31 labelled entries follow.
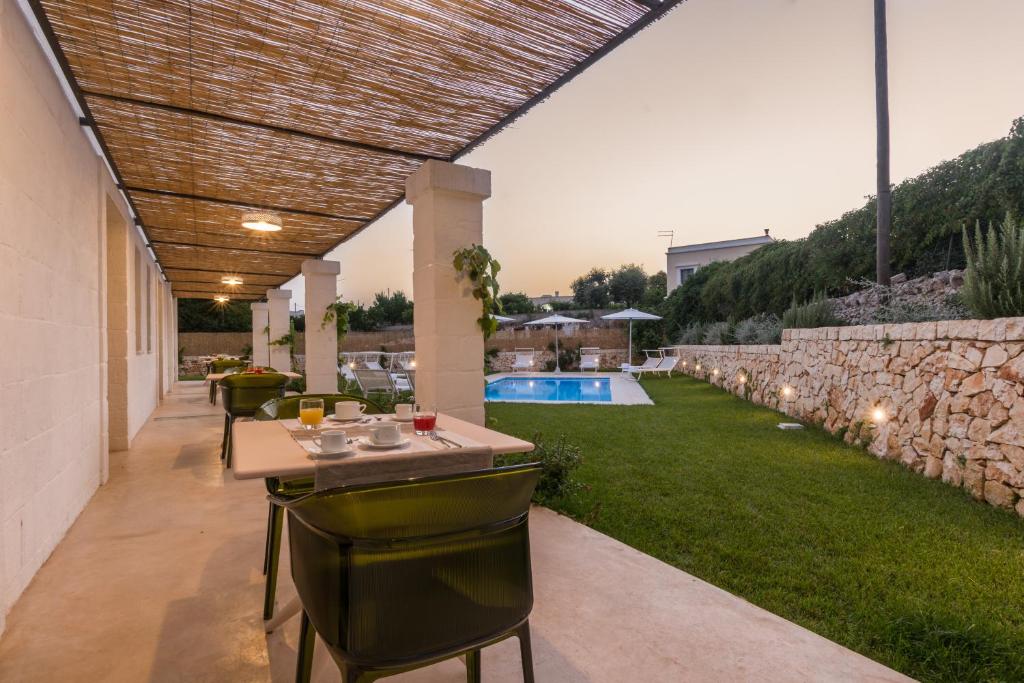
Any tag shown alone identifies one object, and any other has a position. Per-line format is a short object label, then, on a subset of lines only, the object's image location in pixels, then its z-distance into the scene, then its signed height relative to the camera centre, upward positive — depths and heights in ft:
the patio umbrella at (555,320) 55.62 +1.72
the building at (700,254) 82.79 +13.10
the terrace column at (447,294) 12.29 +1.03
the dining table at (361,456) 5.24 -1.29
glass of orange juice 7.37 -1.10
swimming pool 35.32 -4.18
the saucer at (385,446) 6.10 -1.28
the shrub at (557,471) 11.35 -2.99
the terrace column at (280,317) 36.99 +1.54
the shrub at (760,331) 30.01 +0.17
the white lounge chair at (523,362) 54.19 -2.67
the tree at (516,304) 89.81 +5.81
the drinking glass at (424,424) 7.04 -1.17
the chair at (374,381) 27.58 -2.29
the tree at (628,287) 95.45 +9.00
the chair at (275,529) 6.39 -2.48
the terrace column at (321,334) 25.04 +0.21
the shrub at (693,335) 48.56 -0.02
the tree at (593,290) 97.96 +8.72
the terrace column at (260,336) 46.09 +0.26
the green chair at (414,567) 3.53 -1.67
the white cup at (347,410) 7.87 -1.09
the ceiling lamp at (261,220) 16.53 +3.78
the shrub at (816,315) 23.20 +0.83
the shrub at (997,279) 11.55 +1.23
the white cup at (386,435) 6.16 -1.16
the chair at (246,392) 15.10 -1.56
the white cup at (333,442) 5.66 -1.14
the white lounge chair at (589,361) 52.01 -2.54
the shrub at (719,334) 38.17 +0.03
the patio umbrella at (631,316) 51.15 +1.92
